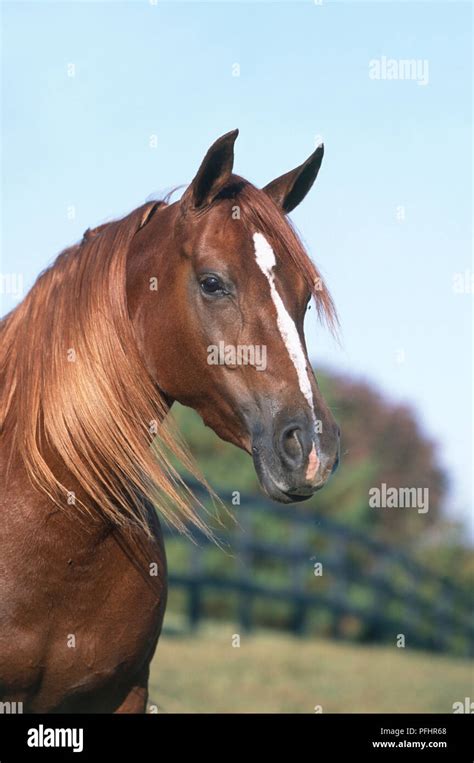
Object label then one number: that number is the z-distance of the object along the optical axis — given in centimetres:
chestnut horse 301
